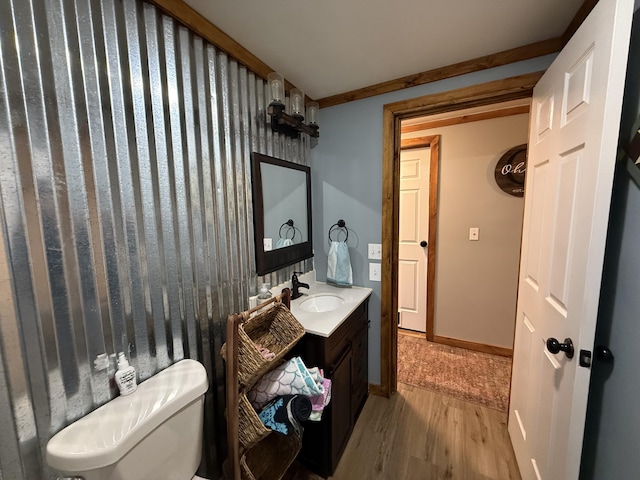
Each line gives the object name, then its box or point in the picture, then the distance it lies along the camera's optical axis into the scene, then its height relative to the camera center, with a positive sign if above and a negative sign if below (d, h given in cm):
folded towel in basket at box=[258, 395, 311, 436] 102 -80
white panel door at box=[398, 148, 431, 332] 269 -27
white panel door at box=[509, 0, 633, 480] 75 -6
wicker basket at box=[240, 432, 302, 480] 120 -117
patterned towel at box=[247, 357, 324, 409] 109 -72
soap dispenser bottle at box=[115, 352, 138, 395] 88 -55
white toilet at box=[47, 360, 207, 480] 68 -62
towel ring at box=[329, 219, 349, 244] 197 -12
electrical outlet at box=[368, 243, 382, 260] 188 -28
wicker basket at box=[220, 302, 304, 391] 96 -54
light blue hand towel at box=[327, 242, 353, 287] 191 -38
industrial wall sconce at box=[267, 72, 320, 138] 150 +64
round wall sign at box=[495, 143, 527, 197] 223 +35
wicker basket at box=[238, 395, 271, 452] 100 -83
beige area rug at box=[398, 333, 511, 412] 199 -139
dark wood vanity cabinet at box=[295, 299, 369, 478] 131 -103
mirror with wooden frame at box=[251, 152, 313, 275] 149 +1
